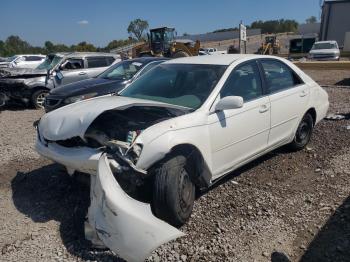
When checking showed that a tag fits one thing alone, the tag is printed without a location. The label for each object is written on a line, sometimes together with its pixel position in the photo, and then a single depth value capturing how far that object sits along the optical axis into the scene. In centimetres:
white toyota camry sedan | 271
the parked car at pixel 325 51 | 2338
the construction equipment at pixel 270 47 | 3679
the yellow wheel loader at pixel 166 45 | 2367
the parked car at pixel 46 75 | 996
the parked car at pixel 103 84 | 753
